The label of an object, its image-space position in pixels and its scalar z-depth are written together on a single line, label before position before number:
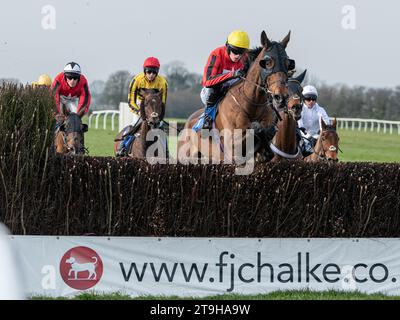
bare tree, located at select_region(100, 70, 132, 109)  48.25
